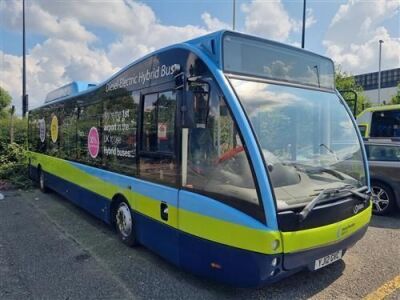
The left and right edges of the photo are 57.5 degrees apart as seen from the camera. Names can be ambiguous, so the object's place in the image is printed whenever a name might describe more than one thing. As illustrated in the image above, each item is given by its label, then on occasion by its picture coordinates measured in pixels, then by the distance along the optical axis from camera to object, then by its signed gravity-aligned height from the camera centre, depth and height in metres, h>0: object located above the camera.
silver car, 7.20 -0.74
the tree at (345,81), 23.78 +3.87
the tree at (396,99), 26.52 +3.01
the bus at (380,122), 10.40 +0.51
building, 54.05 +8.90
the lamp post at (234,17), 18.25 +5.96
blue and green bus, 3.37 -0.28
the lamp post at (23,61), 18.05 +3.52
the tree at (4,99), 35.97 +3.25
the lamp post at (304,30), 17.31 +5.15
